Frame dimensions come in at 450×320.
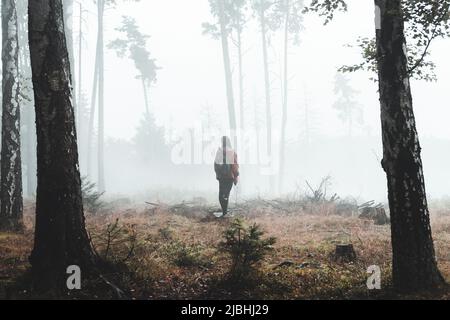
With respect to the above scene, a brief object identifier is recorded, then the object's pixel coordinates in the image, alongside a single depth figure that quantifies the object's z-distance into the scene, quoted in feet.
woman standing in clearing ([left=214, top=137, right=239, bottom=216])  38.99
